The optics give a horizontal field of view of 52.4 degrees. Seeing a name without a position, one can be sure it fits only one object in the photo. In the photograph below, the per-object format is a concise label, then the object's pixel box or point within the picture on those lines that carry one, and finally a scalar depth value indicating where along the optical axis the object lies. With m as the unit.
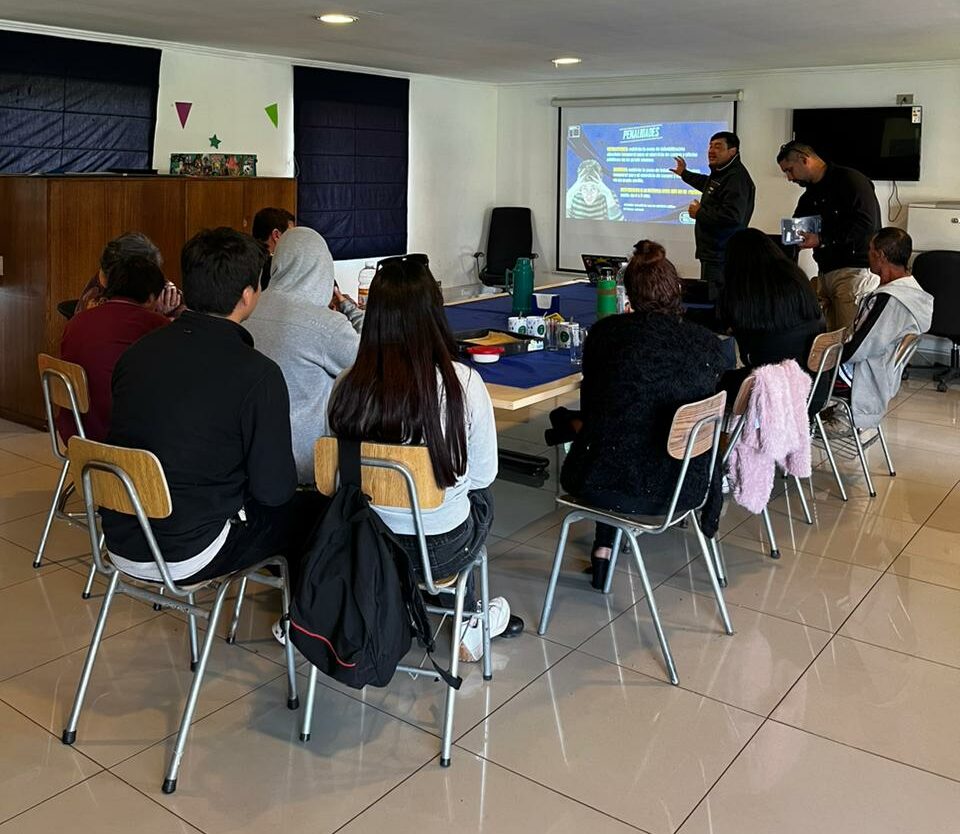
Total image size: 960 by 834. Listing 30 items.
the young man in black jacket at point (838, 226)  5.21
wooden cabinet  5.23
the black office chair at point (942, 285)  6.52
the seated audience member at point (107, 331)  3.18
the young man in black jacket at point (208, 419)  2.21
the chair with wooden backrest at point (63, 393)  3.02
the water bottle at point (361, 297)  3.94
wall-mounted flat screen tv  7.34
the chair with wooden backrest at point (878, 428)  4.27
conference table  3.16
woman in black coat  2.90
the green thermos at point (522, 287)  4.37
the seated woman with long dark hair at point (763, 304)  3.75
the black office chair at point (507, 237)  9.33
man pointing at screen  5.35
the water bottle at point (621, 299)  4.24
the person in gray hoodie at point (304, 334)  2.87
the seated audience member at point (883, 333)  4.30
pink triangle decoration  6.80
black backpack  2.20
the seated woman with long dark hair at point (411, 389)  2.35
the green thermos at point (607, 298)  4.09
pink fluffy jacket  3.32
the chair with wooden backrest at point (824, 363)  3.78
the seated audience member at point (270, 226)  4.33
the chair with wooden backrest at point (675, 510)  2.73
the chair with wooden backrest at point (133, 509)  2.15
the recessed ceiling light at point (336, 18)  5.42
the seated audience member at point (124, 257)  3.70
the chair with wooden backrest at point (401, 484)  2.29
